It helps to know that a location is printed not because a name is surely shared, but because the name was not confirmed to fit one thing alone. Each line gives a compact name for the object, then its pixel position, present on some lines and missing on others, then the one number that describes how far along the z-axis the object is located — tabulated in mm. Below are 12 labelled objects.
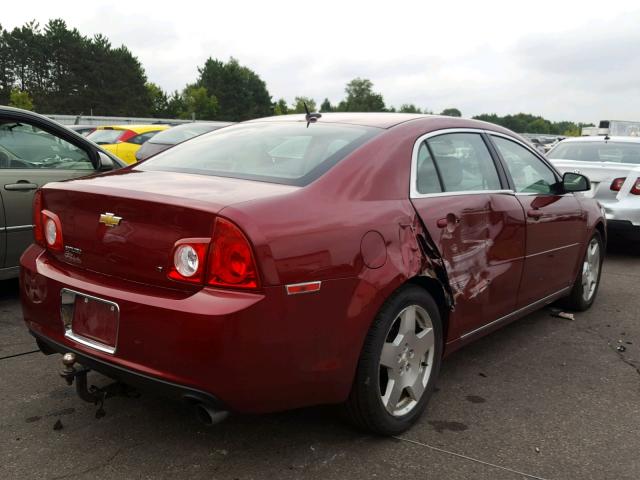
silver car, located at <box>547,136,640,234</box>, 7324
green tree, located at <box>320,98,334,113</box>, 145775
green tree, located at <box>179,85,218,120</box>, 75000
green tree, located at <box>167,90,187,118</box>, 76062
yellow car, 11766
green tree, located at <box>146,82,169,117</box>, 73375
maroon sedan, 2285
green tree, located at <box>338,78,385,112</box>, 132700
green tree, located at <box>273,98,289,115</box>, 78200
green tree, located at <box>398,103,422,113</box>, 115562
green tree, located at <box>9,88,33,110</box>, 47719
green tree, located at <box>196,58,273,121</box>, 93500
